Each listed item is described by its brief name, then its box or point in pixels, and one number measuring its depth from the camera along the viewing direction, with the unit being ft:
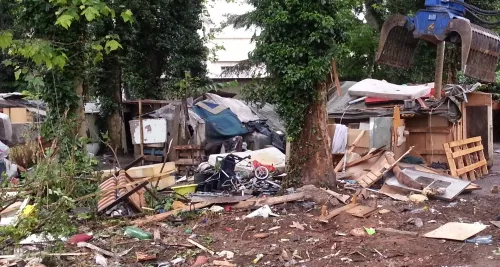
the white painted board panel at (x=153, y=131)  52.08
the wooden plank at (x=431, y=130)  42.88
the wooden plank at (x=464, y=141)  40.53
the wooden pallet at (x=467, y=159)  39.73
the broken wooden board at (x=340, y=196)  30.55
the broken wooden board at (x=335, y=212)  27.17
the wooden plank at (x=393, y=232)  24.78
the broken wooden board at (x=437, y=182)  32.64
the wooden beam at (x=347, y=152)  40.11
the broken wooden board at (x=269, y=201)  30.17
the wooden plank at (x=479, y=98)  44.88
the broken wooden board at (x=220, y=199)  30.71
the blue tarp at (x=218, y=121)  55.01
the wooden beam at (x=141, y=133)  52.24
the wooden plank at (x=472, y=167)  39.65
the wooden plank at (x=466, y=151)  39.93
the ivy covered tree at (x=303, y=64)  31.68
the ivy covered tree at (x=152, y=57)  59.11
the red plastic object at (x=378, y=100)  44.09
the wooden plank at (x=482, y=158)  43.31
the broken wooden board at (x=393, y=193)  32.22
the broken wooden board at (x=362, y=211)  27.72
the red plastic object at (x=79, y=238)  23.94
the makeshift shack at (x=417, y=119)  42.37
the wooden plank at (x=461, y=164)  40.21
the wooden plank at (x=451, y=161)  39.22
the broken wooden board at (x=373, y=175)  35.73
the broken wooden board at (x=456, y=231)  24.06
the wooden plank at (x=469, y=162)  41.13
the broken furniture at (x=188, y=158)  46.68
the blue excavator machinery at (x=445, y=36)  27.66
